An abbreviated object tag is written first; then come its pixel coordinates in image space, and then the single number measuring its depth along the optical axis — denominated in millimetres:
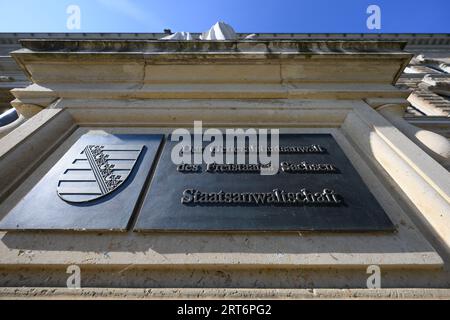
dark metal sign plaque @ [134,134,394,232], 1152
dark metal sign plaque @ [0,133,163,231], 1154
